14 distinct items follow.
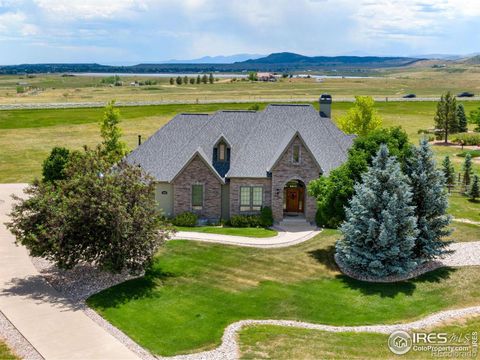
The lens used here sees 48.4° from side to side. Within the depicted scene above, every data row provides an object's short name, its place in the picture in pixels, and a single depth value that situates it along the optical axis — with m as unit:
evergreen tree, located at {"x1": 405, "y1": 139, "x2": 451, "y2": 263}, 29.30
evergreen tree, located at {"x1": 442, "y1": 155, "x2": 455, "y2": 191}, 49.50
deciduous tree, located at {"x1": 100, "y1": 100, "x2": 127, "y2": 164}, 52.19
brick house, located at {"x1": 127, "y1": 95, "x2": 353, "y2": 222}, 37.34
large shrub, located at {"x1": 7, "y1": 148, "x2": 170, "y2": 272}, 25.52
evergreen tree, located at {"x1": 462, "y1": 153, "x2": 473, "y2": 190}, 49.53
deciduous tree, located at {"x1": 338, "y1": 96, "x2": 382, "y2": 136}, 57.69
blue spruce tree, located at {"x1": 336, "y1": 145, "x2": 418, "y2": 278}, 27.47
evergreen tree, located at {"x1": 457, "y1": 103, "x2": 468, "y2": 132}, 90.00
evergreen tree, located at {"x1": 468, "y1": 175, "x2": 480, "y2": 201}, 45.94
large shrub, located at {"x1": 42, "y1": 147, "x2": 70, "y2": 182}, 43.75
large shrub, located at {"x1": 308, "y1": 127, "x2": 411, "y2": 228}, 30.66
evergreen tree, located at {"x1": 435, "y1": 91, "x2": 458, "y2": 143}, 80.25
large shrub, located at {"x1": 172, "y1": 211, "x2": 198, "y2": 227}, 37.38
